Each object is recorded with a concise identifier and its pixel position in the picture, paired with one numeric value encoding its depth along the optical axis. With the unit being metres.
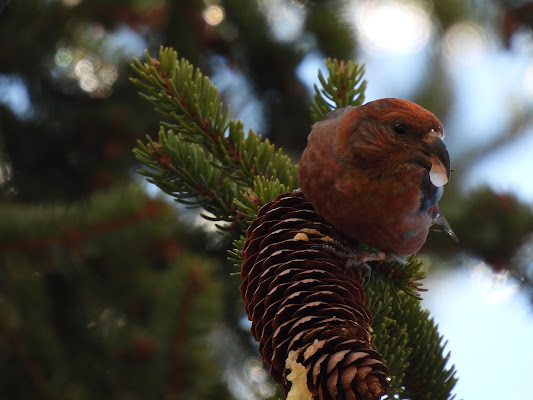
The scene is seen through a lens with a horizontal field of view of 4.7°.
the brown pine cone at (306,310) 2.42
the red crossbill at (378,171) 2.48
